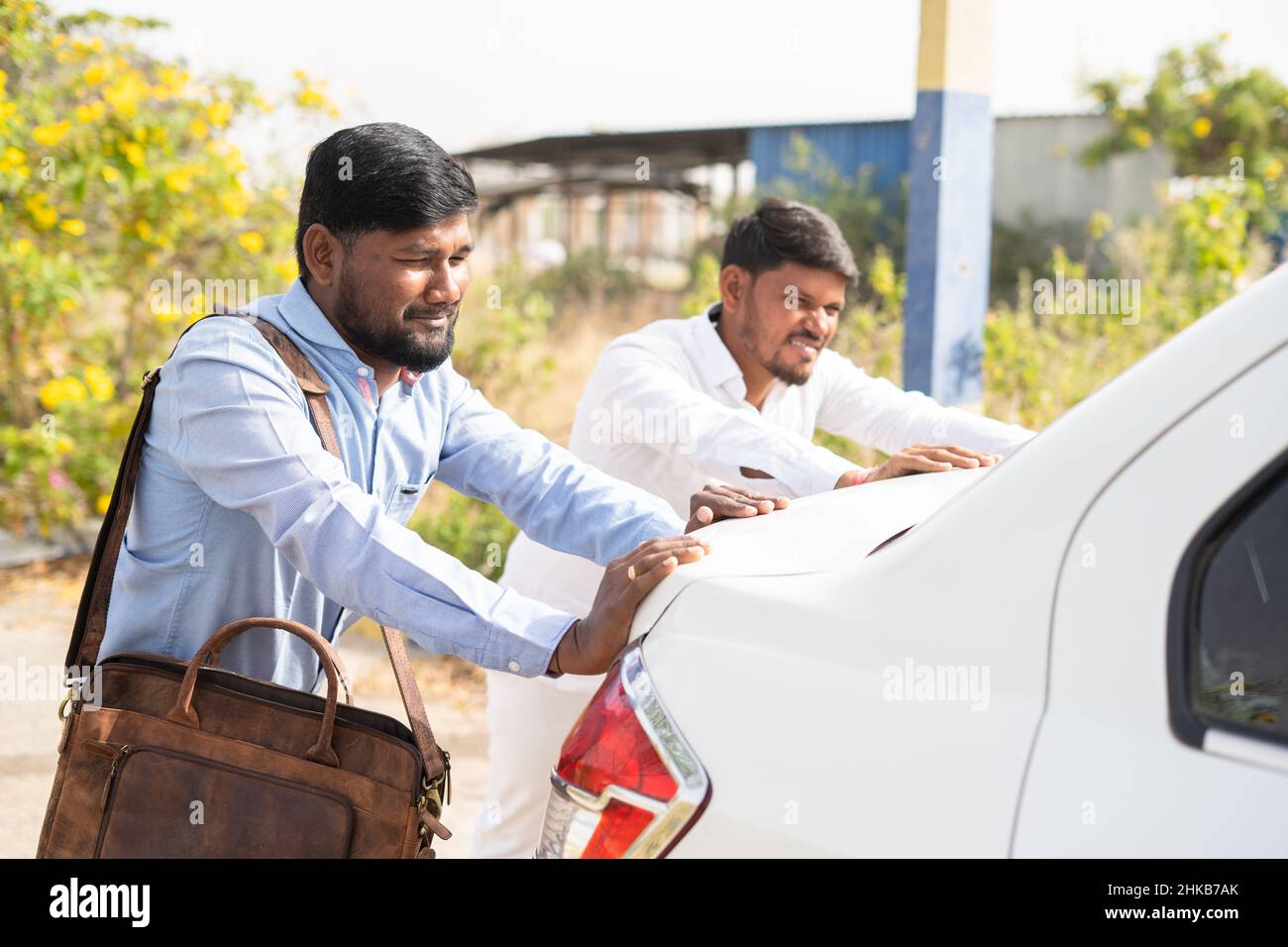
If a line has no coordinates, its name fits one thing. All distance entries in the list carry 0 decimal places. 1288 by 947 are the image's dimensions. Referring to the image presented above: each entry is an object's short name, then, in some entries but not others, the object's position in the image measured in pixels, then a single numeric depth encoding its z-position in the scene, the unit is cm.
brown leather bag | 192
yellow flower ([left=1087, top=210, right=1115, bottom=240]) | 771
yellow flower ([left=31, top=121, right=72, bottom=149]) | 556
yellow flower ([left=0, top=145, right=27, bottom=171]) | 545
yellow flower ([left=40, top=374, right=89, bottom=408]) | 571
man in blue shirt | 200
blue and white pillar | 475
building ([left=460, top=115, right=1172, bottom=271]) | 1956
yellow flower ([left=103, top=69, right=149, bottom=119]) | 589
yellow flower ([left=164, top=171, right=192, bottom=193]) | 615
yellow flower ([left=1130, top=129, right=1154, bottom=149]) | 1820
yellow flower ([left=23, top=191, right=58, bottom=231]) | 582
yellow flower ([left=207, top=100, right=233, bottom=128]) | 654
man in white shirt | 291
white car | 132
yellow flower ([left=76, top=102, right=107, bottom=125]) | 589
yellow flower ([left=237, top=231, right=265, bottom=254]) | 627
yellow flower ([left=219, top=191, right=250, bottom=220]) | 640
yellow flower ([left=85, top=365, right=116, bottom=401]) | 574
